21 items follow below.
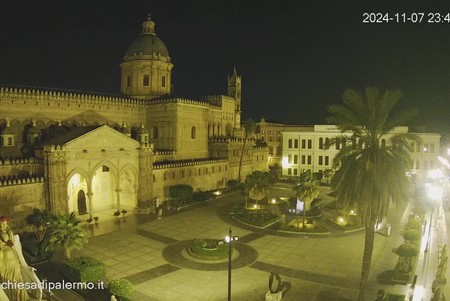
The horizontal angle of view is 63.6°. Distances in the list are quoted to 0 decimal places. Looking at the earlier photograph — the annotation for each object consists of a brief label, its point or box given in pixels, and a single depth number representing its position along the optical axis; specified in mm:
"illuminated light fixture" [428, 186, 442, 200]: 48875
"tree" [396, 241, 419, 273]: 22458
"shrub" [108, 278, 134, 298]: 17359
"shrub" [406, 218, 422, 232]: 28469
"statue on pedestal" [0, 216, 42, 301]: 12094
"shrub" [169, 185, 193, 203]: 40969
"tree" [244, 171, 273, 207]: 34719
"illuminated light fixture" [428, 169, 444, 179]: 58700
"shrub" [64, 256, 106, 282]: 19750
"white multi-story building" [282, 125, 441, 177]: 59469
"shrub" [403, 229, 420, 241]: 26188
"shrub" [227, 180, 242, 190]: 50888
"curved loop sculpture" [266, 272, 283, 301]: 18016
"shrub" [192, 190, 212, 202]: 43312
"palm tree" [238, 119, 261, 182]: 55312
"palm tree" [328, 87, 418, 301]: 17188
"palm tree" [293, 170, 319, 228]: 32562
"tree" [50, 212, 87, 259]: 21531
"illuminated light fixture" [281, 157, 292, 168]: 66625
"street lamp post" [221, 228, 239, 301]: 16922
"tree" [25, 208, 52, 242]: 26884
